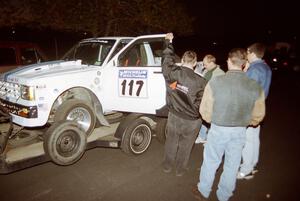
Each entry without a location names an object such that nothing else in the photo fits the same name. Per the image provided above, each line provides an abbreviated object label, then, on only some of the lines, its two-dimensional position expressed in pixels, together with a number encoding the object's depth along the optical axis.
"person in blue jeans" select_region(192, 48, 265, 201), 3.97
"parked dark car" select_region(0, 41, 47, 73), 9.77
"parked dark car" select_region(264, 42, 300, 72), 26.77
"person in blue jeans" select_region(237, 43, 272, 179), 4.71
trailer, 4.83
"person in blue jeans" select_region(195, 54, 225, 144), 6.61
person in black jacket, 4.84
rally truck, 5.28
